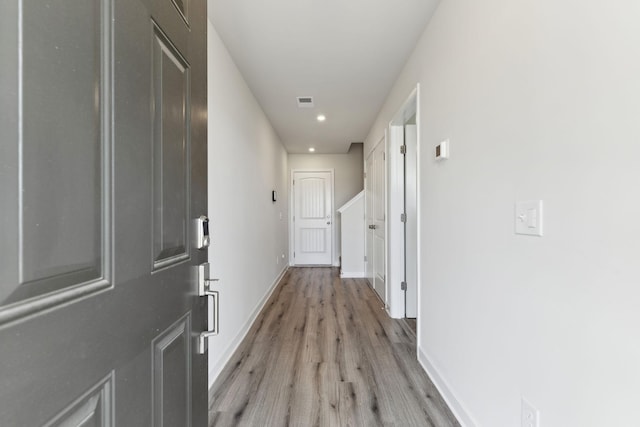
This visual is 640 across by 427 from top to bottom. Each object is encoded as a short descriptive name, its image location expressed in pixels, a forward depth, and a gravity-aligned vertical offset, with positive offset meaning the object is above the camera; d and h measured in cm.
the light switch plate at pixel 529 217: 109 -1
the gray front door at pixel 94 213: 39 +0
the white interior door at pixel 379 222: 384 -8
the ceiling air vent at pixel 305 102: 345 +127
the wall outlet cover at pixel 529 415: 110 -71
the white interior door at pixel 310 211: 655 +7
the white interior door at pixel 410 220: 320 -5
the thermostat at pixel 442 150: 186 +39
